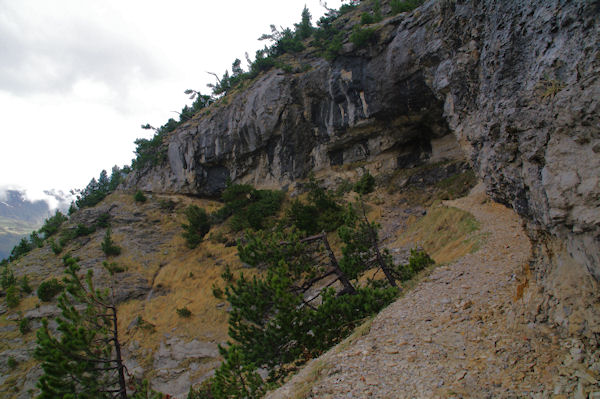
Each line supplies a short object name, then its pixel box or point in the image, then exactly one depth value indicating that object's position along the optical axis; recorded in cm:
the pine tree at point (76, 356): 591
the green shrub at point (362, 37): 2145
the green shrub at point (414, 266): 847
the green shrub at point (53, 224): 2967
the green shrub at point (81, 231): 2666
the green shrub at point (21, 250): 2737
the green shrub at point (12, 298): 1825
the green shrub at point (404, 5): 2155
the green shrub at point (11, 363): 1430
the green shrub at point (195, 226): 2398
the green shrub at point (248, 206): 2167
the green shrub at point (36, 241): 2732
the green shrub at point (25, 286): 1944
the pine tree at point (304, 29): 3453
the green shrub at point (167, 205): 3114
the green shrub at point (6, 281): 1945
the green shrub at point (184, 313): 1638
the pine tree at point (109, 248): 2319
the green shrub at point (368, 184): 1973
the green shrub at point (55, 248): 2463
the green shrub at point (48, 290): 1853
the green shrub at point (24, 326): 1622
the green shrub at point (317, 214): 1730
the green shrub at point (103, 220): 2764
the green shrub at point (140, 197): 3161
